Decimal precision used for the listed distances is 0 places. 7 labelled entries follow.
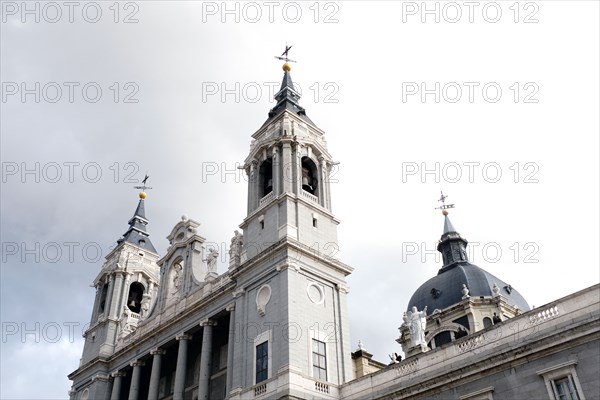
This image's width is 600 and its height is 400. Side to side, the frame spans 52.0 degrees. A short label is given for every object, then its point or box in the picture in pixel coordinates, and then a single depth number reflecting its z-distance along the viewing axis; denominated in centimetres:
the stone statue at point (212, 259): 3925
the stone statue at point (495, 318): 5531
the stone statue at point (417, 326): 4031
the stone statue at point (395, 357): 4118
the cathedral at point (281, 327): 2261
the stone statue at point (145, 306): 4642
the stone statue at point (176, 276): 4269
